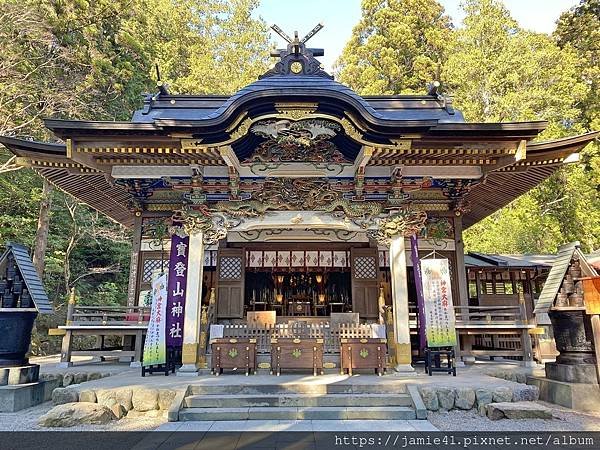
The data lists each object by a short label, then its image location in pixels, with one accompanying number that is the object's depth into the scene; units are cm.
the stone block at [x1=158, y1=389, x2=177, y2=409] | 606
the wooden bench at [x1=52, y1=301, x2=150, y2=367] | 930
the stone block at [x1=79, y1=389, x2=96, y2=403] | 612
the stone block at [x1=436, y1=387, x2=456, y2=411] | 611
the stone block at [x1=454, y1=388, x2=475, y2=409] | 611
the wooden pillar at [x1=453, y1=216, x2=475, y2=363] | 1002
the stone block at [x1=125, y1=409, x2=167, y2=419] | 593
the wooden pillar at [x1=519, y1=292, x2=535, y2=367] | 925
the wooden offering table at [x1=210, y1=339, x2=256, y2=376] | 745
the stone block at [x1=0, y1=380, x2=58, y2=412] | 626
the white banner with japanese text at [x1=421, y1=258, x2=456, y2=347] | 786
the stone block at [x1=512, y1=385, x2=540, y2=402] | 616
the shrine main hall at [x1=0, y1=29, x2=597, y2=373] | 716
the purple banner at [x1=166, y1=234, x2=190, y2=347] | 827
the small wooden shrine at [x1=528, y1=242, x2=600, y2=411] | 611
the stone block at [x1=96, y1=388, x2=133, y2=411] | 606
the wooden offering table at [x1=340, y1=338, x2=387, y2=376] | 735
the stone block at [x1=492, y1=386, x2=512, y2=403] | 613
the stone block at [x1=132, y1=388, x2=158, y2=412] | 606
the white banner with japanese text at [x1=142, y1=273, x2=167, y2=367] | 760
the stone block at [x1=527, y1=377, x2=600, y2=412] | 601
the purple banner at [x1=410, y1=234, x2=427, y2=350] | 813
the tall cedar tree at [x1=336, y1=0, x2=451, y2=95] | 2369
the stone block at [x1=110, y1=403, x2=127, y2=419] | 587
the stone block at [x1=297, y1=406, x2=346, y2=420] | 563
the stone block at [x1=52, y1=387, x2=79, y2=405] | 625
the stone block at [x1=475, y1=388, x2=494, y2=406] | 611
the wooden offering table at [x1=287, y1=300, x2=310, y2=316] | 1326
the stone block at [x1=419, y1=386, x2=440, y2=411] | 607
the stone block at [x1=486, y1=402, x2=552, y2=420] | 557
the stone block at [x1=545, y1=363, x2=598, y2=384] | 620
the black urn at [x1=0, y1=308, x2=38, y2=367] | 671
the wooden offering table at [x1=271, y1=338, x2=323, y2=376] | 730
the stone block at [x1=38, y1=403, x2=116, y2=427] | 540
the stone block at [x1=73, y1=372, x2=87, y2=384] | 832
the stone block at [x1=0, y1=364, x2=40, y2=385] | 661
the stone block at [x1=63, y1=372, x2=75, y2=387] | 827
